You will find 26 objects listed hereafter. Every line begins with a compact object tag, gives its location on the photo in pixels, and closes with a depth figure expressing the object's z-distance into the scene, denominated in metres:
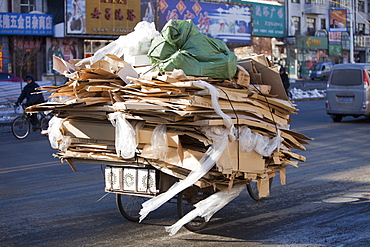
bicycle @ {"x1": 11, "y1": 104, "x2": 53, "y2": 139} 15.67
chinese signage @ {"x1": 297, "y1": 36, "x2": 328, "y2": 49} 54.19
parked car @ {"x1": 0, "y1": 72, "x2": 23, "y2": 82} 27.53
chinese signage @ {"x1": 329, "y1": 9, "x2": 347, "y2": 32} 51.65
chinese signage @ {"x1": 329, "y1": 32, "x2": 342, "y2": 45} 58.88
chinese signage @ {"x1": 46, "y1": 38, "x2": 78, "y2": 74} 35.53
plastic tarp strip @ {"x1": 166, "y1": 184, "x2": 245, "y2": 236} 5.73
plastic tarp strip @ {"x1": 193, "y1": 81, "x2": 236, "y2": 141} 5.41
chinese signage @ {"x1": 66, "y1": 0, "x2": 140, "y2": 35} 34.28
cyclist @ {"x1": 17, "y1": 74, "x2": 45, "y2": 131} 16.41
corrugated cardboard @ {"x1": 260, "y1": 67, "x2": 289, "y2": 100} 6.69
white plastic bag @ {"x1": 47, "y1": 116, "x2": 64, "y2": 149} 6.33
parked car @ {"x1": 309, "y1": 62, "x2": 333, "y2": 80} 53.61
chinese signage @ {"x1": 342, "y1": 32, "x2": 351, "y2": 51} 60.31
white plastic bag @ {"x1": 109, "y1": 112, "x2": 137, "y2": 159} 5.63
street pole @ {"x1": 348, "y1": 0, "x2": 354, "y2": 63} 41.54
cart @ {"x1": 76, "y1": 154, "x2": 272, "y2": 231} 5.86
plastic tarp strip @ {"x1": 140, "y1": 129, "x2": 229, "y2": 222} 5.51
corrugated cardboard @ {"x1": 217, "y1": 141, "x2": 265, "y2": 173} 5.66
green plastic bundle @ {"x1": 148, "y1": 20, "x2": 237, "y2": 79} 5.93
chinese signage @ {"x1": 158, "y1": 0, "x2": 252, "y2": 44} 39.88
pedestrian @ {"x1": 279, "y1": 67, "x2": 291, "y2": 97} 21.27
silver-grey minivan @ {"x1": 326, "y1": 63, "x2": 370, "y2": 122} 18.03
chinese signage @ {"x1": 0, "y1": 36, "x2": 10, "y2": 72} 34.28
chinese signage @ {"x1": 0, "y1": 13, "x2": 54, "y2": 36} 33.28
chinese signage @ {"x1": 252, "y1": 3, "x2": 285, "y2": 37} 47.97
